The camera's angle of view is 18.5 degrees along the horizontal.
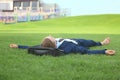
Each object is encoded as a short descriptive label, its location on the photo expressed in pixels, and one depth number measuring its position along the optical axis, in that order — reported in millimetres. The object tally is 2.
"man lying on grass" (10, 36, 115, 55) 3917
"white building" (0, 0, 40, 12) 24172
